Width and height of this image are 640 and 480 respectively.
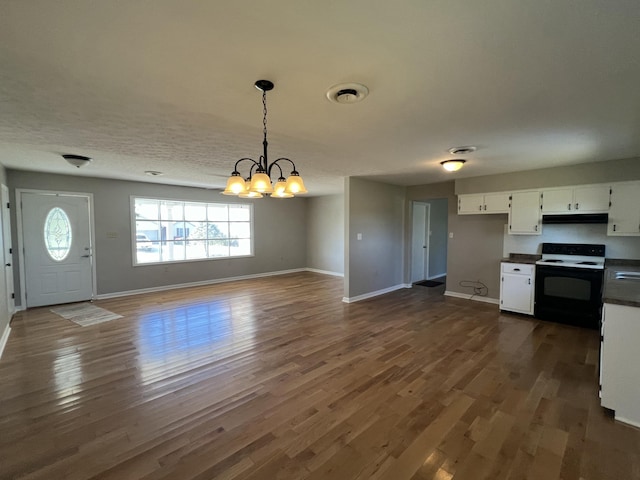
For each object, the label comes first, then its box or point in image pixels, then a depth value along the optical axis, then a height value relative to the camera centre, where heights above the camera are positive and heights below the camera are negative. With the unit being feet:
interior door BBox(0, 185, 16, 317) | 13.82 -1.12
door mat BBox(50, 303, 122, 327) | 15.01 -4.84
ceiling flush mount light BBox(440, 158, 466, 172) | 13.08 +3.00
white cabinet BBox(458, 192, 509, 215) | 16.74 +1.54
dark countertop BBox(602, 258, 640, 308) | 7.30 -1.81
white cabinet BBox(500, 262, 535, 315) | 15.18 -3.25
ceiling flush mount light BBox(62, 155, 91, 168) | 12.79 +3.17
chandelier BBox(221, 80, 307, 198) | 7.15 +1.14
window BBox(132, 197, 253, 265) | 21.48 -0.14
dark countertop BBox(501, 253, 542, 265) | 15.67 -1.75
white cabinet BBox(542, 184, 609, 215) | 13.69 +1.45
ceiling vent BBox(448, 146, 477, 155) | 11.37 +3.21
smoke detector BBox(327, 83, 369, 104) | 6.46 +3.23
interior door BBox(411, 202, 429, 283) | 23.87 -1.32
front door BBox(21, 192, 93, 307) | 17.01 -1.23
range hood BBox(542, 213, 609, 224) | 13.75 +0.51
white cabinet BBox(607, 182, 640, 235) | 12.95 +0.85
